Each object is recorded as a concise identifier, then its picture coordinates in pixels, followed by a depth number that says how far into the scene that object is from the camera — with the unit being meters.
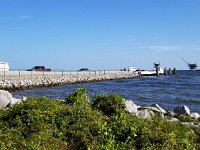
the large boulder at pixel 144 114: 7.59
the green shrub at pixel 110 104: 6.82
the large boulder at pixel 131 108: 7.53
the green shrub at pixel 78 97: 7.12
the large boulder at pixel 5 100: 8.02
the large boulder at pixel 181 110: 10.03
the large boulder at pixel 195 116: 9.59
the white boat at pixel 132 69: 62.80
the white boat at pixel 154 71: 60.51
